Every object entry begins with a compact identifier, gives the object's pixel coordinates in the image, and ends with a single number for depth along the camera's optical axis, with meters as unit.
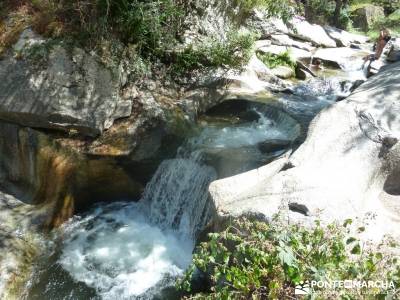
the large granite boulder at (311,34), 14.16
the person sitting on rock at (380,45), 12.00
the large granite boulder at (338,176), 3.85
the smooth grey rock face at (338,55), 12.58
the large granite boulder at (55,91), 6.00
